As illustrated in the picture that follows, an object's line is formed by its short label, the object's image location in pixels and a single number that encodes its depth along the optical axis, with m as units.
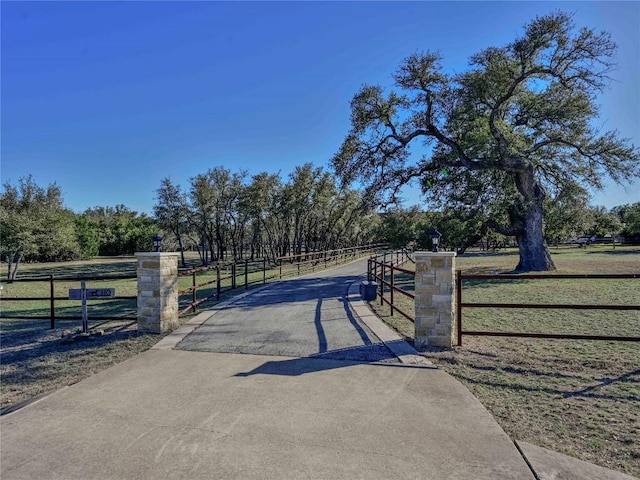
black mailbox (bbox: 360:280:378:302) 10.20
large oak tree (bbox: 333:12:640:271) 14.98
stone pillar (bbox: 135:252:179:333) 6.70
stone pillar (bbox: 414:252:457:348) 5.68
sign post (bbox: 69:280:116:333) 6.62
